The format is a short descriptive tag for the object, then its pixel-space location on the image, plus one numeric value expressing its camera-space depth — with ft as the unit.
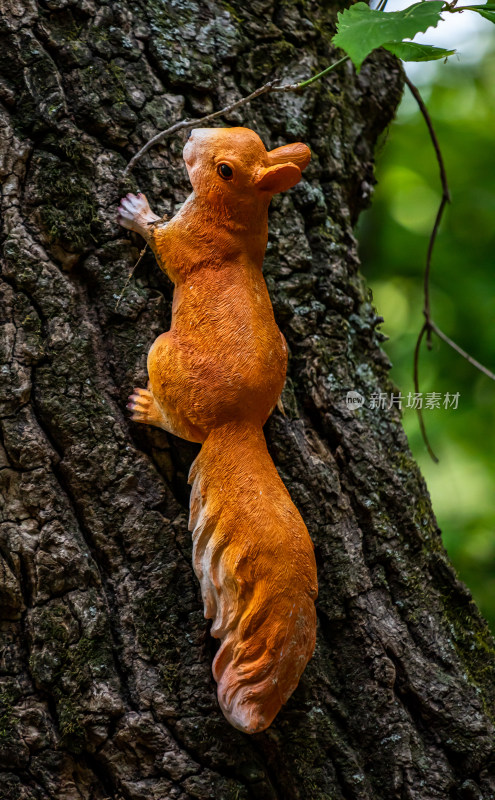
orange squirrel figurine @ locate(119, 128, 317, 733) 14.19
